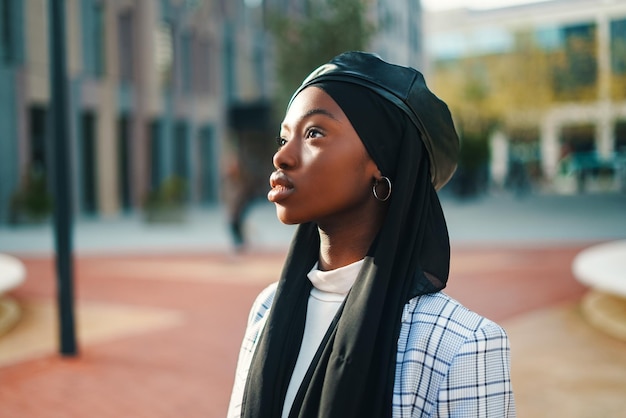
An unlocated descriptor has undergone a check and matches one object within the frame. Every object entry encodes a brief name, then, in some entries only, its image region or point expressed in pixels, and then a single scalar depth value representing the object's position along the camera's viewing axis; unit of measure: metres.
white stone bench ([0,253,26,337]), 7.54
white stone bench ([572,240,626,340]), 7.04
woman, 1.47
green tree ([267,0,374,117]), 18.91
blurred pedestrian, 13.19
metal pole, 6.59
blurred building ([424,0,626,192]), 35.47
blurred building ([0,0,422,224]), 22.03
